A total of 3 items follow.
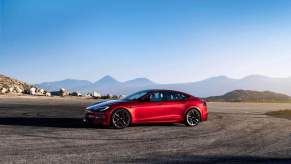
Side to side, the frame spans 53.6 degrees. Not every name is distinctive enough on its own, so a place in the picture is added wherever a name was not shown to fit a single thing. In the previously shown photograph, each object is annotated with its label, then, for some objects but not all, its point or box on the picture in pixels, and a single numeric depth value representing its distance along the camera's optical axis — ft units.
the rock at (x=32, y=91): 83.14
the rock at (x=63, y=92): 85.33
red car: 30.97
